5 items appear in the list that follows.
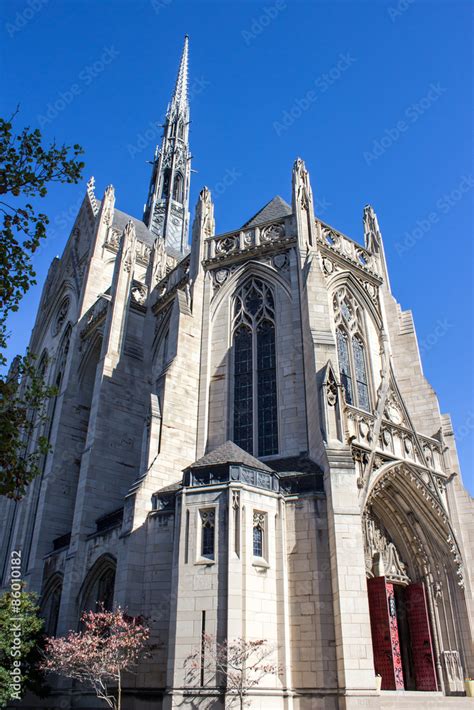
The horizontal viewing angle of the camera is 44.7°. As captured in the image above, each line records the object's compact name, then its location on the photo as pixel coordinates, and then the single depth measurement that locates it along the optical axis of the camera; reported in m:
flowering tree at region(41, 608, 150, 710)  12.98
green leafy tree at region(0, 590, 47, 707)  15.29
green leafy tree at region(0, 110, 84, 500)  8.86
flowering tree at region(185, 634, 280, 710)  11.94
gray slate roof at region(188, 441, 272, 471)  14.60
